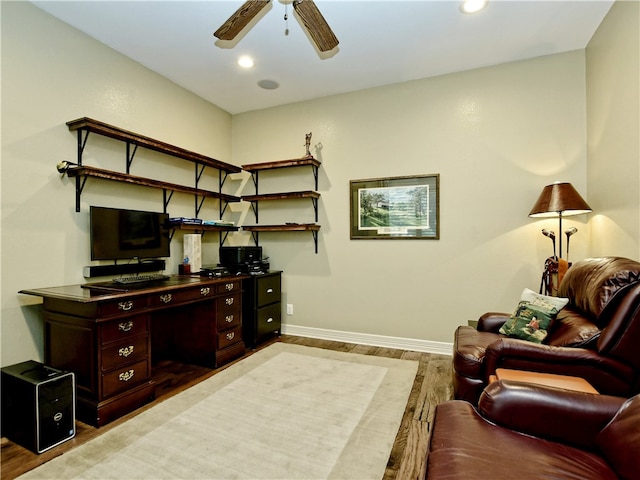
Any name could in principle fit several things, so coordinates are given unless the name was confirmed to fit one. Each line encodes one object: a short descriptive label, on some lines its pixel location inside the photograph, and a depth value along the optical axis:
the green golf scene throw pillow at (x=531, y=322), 2.06
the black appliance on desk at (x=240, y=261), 3.61
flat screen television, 2.52
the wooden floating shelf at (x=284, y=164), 3.69
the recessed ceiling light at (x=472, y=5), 2.31
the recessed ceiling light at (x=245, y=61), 3.04
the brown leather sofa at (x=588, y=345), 1.56
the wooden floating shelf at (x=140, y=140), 2.46
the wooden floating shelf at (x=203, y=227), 3.18
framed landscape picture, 3.41
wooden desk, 2.03
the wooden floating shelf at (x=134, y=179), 2.46
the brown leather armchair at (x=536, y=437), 0.99
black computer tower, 1.77
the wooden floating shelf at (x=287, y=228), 3.70
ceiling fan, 1.79
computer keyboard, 2.43
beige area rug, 1.64
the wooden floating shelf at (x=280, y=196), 3.71
